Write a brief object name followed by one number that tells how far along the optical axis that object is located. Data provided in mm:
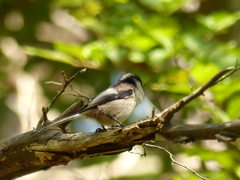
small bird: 6484
